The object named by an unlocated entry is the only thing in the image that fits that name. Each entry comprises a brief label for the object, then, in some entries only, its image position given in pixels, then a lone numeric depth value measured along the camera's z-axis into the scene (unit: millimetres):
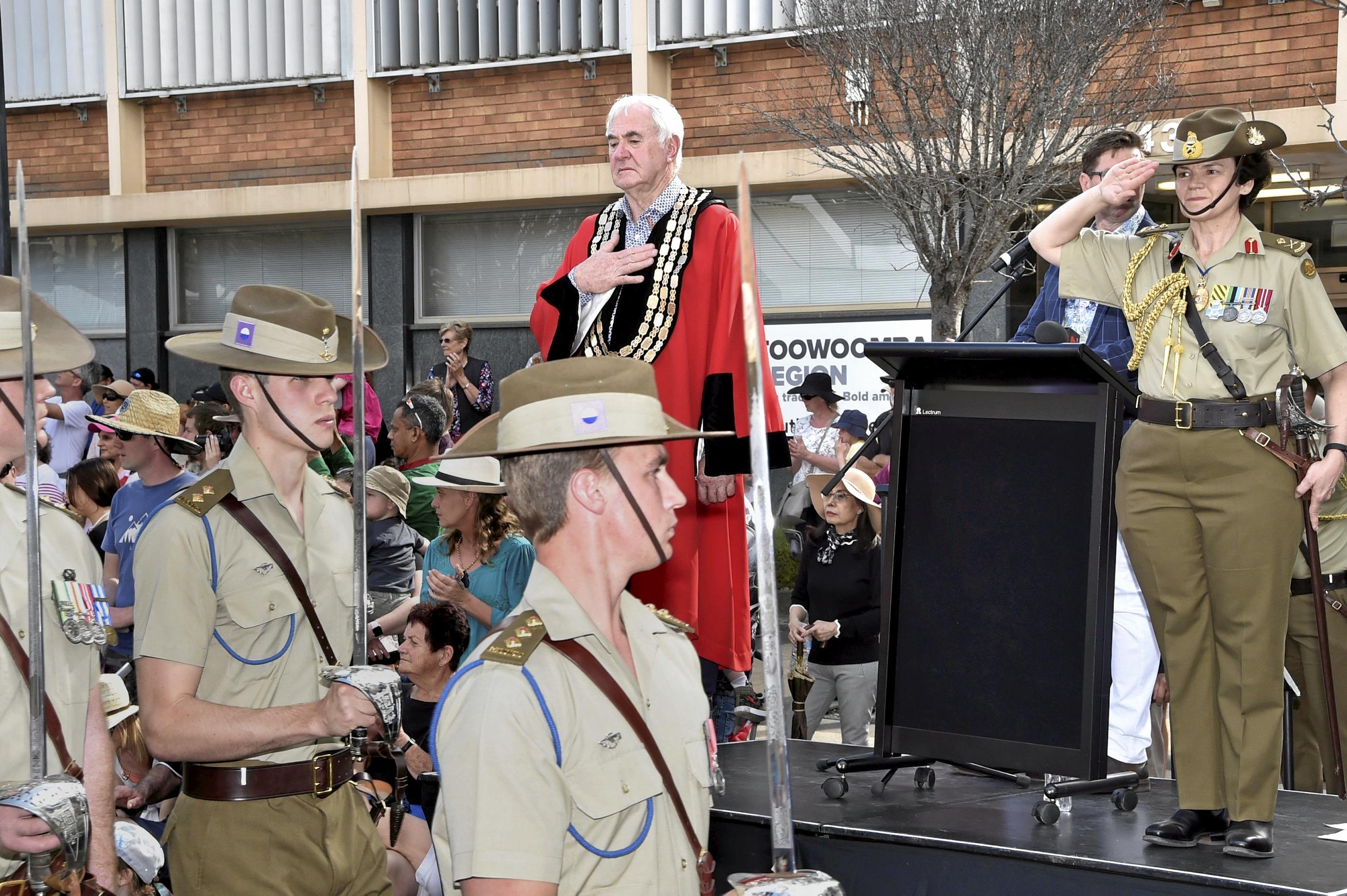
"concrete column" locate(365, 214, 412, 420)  15672
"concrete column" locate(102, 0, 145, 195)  16312
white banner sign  13875
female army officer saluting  3650
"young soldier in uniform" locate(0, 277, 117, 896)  2857
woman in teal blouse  5730
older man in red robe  4332
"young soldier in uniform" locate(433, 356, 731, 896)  2223
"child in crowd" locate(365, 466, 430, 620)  7039
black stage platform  3369
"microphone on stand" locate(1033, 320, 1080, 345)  4191
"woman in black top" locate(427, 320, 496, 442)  11320
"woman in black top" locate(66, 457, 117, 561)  8359
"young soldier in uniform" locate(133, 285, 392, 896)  3129
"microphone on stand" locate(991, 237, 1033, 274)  4359
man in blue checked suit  4793
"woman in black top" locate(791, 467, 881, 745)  7027
